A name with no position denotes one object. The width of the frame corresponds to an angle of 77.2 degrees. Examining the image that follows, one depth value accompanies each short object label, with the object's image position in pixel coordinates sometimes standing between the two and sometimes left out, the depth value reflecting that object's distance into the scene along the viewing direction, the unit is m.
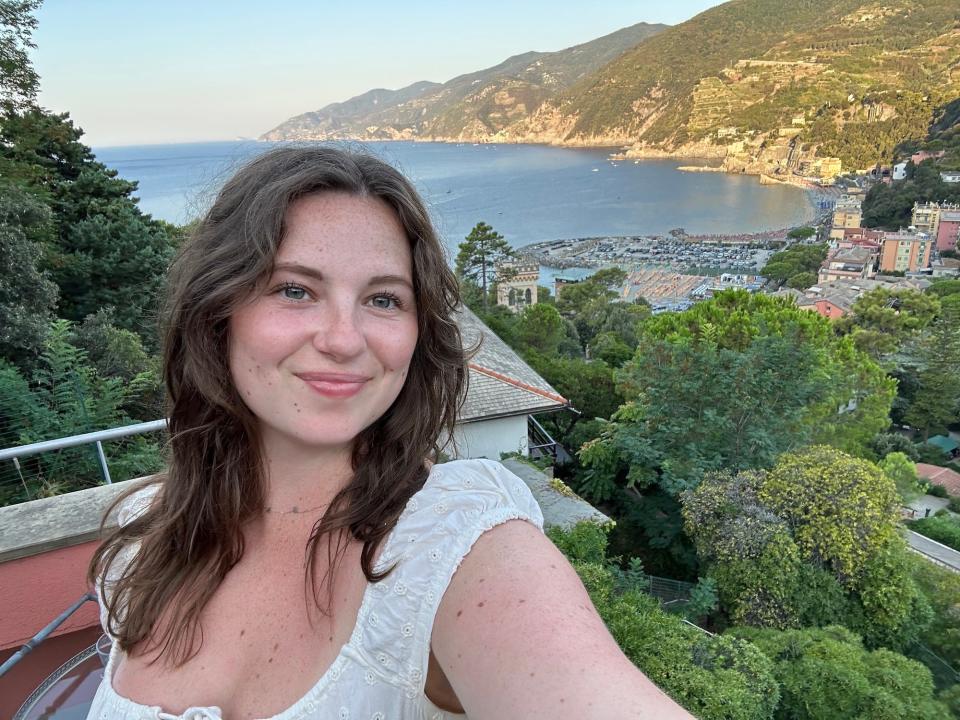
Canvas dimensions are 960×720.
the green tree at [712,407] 8.95
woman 0.68
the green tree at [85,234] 8.53
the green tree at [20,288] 5.62
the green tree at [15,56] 7.64
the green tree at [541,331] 18.03
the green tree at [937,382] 24.00
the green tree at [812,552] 6.77
